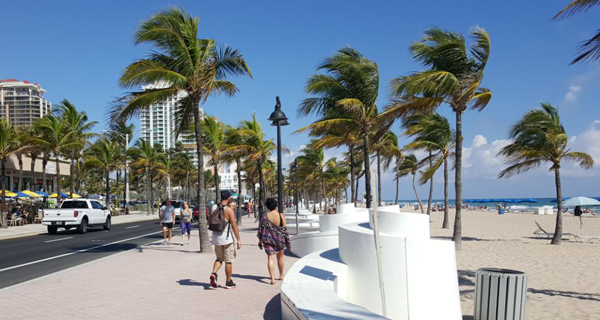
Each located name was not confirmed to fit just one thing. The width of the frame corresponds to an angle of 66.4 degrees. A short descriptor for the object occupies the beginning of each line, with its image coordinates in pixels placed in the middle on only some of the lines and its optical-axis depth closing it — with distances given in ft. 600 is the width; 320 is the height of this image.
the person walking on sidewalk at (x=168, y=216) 54.39
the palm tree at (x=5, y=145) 88.69
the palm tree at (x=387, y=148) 107.34
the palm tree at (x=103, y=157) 159.22
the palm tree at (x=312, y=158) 171.63
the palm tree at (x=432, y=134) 85.05
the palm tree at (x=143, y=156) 175.10
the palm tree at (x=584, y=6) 23.70
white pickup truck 76.23
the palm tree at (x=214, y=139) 83.56
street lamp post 42.63
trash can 20.26
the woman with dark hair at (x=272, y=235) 27.30
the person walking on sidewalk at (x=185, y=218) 56.65
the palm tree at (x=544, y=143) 59.26
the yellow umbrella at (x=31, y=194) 112.50
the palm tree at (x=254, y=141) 85.56
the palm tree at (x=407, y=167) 148.46
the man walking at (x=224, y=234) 26.16
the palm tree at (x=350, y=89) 62.64
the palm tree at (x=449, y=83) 48.60
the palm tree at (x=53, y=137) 98.94
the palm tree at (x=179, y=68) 42.78
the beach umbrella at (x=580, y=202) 69.26
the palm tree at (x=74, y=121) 107.86
